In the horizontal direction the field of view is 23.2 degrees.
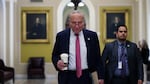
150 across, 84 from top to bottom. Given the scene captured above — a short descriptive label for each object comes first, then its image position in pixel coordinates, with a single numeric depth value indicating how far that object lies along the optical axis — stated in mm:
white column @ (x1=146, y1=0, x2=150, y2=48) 17266
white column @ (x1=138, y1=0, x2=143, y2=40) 17828
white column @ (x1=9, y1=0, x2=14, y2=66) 18516
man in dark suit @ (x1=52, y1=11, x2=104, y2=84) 4230
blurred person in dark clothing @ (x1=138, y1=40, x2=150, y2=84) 15312
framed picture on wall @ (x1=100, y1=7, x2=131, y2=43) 19625
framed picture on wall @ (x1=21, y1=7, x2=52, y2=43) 19797
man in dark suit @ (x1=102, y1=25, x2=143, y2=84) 6008
